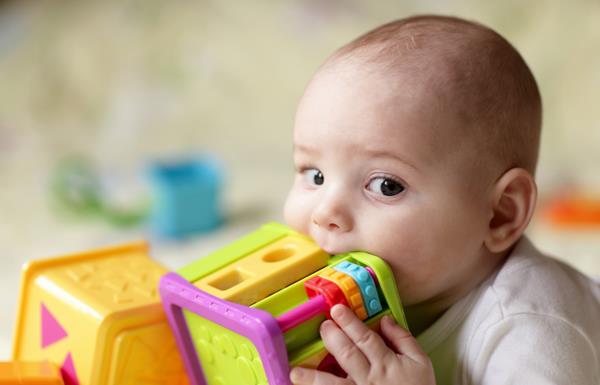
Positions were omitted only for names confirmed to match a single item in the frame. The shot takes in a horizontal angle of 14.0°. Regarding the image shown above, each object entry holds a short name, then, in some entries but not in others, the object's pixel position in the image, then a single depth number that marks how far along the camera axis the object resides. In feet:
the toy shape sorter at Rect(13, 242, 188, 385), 4.18
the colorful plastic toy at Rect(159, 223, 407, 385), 4.00
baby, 4.13
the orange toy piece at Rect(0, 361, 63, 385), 4.19
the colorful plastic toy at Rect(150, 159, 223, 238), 6.08
